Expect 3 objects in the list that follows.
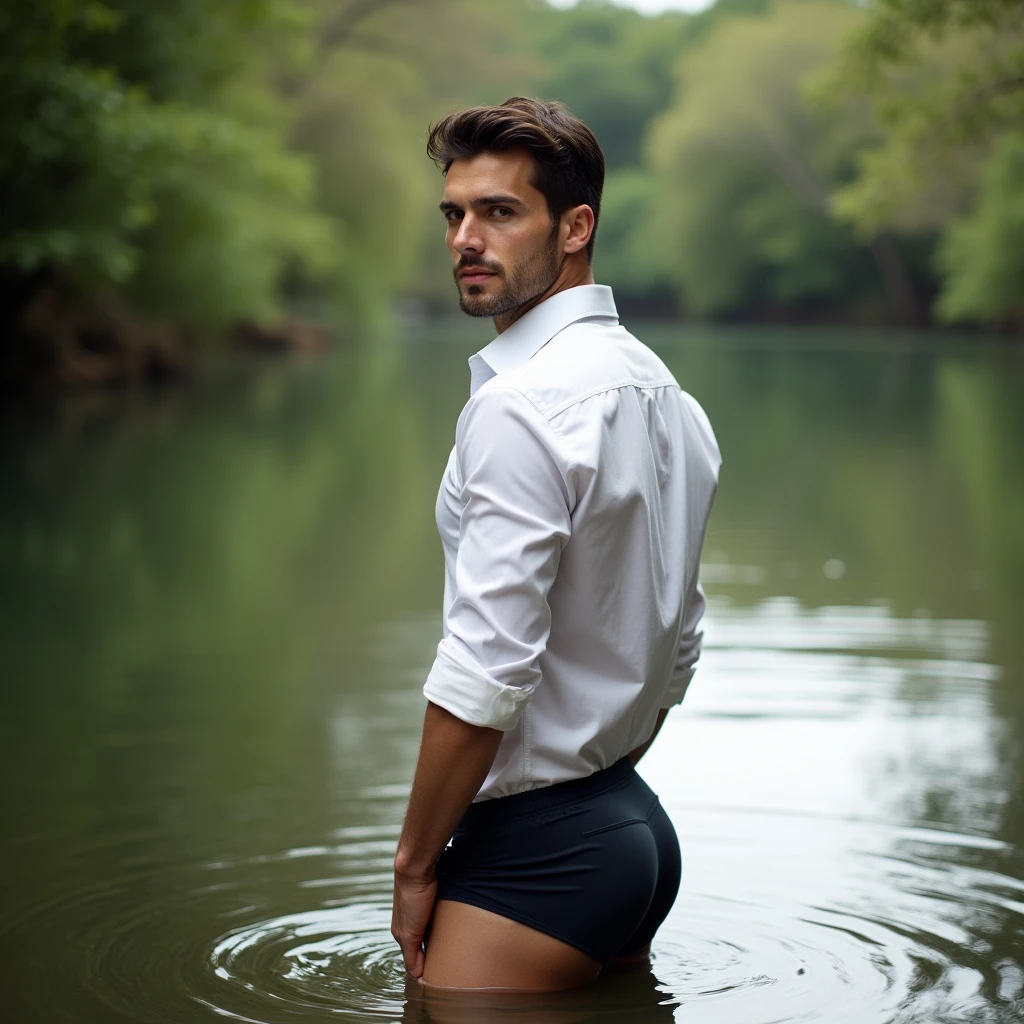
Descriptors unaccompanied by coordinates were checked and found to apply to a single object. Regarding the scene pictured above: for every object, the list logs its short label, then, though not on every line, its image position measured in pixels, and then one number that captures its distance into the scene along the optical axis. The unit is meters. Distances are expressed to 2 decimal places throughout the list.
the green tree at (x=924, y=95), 9.48
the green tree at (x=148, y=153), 14.29
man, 2.12
